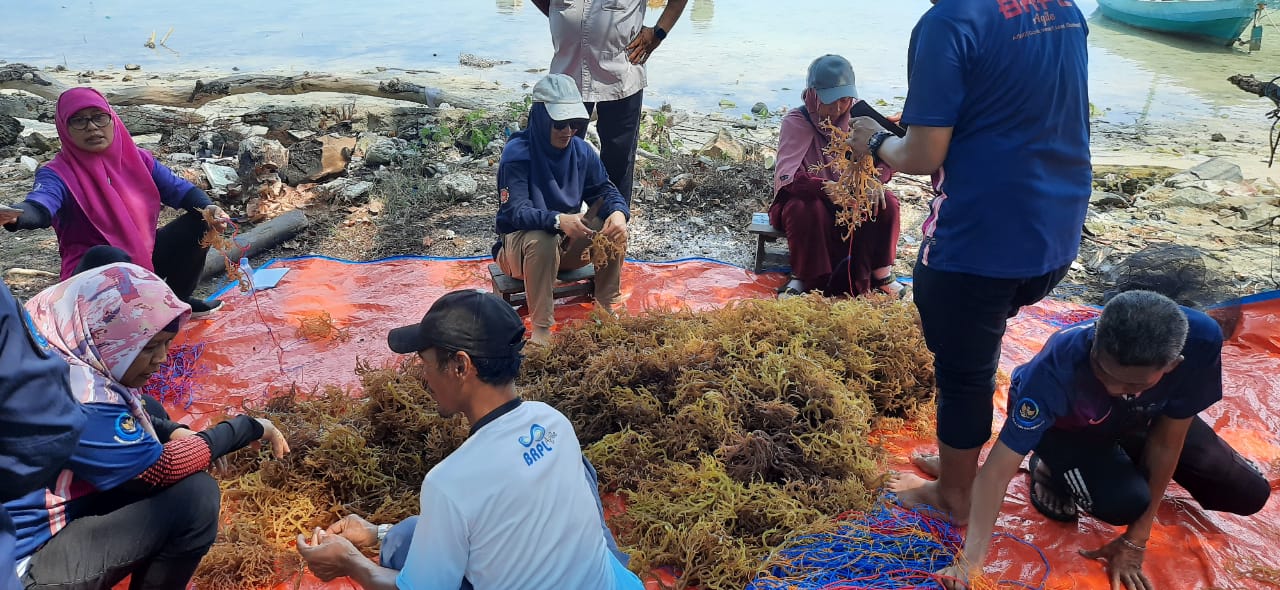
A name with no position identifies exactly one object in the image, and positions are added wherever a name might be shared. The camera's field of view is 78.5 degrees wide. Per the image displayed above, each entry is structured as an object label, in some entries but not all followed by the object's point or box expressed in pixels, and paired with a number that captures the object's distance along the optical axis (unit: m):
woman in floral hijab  1.93
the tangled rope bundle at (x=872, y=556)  2.33
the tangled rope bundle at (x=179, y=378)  3.47
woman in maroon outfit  4.45
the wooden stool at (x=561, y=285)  4.24
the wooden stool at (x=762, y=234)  4.78
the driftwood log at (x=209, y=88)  8.03
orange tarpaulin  2.51
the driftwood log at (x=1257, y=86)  4.15
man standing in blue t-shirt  2.05
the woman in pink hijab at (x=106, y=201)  3.56
